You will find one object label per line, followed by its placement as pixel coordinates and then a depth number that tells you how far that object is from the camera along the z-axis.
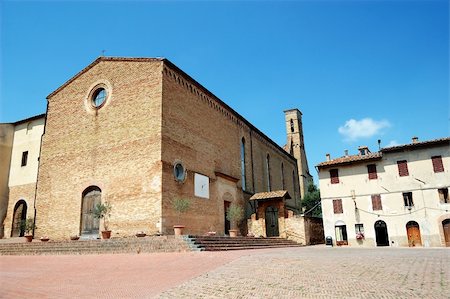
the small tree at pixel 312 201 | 41.56
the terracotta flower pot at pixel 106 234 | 16.83
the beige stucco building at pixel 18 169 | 24.14
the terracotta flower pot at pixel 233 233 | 19.97
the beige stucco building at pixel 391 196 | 21.52
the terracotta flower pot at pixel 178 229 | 15.76
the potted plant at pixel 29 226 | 21.05
